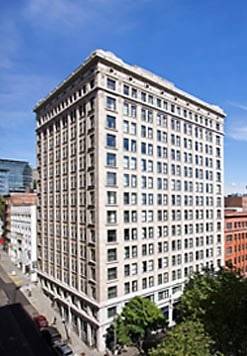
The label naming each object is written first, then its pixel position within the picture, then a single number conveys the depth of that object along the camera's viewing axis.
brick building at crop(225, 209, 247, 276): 77.50
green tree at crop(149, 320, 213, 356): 25.48
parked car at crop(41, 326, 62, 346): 47.43
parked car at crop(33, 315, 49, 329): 52.28
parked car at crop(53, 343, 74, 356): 42.81
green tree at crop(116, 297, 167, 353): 42.81
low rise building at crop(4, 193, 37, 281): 81.70
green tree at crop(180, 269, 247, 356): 21.55
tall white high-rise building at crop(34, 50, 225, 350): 49.06
